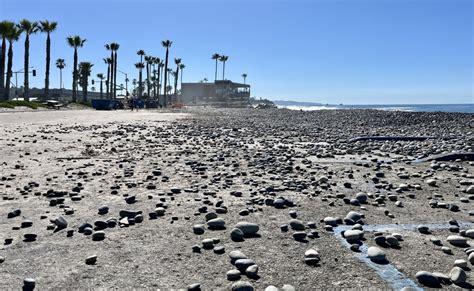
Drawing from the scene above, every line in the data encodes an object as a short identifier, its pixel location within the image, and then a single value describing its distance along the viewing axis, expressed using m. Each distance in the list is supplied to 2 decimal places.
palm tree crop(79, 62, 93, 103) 99.75
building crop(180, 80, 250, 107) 151.23
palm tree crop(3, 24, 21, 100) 58.06
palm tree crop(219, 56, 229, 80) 188.62
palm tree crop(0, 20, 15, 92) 59.28
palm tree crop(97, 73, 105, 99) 175.99
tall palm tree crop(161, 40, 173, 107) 116.06
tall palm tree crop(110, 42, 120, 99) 88.73
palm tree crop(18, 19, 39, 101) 59.44
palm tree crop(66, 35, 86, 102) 84.09
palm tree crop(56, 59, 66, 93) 157.07
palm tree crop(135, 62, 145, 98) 119.69
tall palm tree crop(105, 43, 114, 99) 89.17
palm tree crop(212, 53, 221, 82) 187.12
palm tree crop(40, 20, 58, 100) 66.19
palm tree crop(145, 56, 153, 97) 128.89
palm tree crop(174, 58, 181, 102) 140.19
